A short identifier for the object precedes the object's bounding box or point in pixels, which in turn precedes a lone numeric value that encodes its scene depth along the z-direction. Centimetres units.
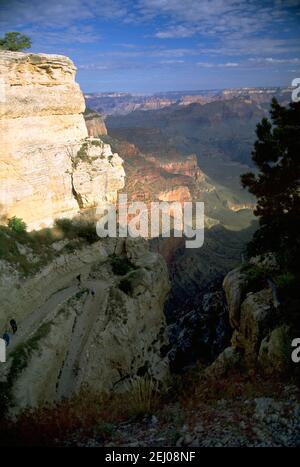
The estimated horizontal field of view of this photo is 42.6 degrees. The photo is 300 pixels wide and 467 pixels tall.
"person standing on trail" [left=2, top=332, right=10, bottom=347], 1845
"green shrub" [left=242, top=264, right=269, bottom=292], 1753
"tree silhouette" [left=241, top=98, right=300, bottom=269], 1568
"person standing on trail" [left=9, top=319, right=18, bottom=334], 1948
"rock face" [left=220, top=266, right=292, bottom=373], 1163
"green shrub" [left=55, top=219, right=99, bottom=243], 2644
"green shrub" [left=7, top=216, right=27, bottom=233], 2366
